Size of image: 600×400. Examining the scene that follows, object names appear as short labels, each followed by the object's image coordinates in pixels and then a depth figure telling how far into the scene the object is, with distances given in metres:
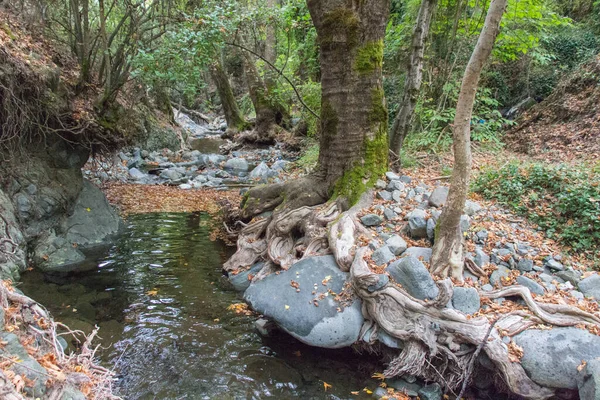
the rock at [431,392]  3.47
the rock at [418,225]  4.78
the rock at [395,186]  5.71
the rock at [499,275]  4.09
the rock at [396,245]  4.55
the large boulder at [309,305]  3.97
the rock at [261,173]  12.73
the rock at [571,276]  4.02
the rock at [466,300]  3.74
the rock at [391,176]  5.89
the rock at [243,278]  5.53
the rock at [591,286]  3.83
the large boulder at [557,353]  3.12
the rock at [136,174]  12.01
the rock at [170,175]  12.27
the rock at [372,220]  5.18
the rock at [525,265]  4.21
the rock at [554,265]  4.21
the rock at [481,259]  4.30
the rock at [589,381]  2.87
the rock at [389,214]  5.21
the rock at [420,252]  4.39
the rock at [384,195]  5.60
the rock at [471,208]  5.15
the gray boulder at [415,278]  3.86
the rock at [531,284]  3.88
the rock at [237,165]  14.13
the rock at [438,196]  5.18
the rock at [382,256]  4.35
